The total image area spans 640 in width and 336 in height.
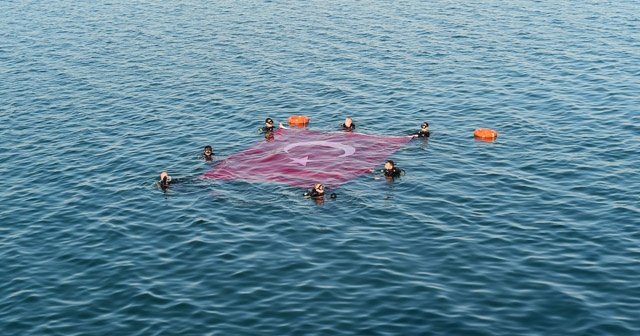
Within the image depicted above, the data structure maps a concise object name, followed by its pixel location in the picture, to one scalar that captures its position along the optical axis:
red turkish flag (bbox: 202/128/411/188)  49.72
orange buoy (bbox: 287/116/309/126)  59.72
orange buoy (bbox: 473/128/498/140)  55.44
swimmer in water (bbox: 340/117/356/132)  57.66
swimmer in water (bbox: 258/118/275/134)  58.31
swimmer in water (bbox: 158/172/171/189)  48.75
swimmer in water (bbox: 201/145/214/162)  53.31
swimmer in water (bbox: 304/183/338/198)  45.47
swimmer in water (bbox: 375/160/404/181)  48.53
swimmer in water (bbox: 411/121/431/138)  55.69
